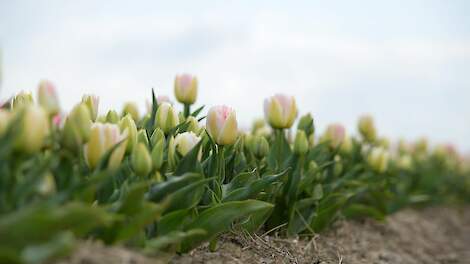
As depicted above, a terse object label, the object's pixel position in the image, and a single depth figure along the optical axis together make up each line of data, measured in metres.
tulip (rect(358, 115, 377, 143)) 5.27
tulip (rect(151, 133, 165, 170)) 2.49
